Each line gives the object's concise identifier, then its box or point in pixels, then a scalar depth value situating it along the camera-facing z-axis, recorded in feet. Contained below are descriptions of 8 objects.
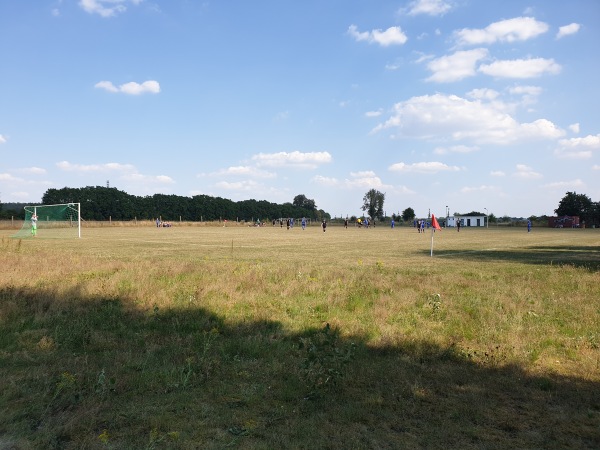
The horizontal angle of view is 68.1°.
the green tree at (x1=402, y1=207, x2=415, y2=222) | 483.72
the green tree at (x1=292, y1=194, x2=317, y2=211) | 646.86
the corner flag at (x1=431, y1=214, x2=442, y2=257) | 74.73
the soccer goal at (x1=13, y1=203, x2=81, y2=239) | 137.59
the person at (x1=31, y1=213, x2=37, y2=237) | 135.33
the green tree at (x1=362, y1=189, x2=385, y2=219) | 527.81
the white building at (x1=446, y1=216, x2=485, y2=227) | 392.96
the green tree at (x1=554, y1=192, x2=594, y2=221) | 373.20
